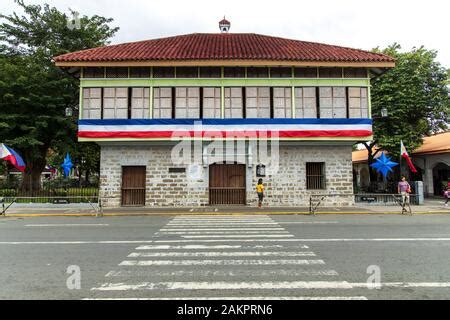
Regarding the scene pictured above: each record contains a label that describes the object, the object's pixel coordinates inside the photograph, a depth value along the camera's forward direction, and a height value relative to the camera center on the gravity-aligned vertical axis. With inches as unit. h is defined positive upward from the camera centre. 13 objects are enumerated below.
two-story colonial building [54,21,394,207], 752.3 +153.6
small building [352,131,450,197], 1031.0 +62.9
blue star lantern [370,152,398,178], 880.9 +48.3
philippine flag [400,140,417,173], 813.2 +74.1
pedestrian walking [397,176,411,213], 663.4 -15.8
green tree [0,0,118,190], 921.5 +296.4
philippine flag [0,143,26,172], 687.1 +61.6
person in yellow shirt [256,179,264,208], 724.0 -14.7
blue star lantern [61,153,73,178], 912.8 +56.3
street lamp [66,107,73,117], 861.8 +190.9
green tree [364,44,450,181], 1054.4 +273.6
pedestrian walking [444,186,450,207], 775.2 -27.5
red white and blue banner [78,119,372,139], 729.6 +123.9
